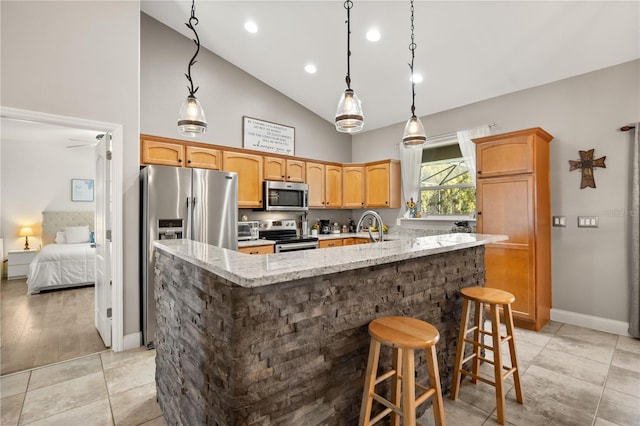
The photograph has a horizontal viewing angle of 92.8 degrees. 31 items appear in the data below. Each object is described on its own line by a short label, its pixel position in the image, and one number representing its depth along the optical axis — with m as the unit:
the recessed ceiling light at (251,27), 3.66
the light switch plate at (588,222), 3.29
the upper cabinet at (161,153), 3.46
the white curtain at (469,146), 4.18
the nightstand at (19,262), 5.59
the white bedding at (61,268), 4.73
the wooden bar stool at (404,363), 1.33
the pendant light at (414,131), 2.59
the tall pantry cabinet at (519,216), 3.27
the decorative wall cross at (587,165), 3.29
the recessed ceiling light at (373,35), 3.39
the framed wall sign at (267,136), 4.65
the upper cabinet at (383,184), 5.00
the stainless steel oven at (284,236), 4.17
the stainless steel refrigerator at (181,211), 2.95
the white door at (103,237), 2.91
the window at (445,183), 4.46
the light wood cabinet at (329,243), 4.75
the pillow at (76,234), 6.12
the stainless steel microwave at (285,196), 4.43
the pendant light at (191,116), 2.34
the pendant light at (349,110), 2.05
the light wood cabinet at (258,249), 3.89
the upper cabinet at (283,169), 4.51
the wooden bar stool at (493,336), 1.93
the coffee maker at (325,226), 5.48
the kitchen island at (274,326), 1.17
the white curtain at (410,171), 4.93
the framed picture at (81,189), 6.49
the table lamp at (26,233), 5.96
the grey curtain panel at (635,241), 2.98
